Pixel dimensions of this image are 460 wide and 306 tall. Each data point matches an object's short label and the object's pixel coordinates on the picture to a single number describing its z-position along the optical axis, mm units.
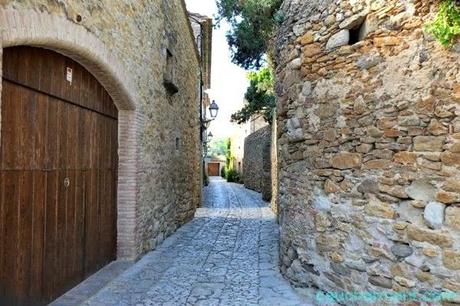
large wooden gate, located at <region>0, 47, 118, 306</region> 3104
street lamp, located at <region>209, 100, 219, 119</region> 13227
